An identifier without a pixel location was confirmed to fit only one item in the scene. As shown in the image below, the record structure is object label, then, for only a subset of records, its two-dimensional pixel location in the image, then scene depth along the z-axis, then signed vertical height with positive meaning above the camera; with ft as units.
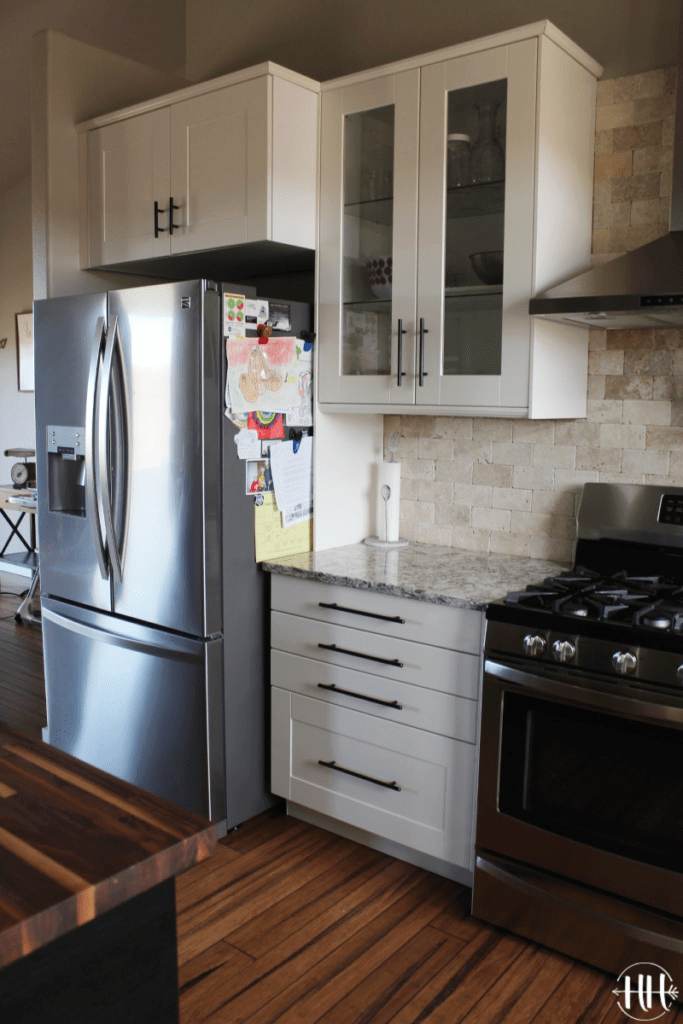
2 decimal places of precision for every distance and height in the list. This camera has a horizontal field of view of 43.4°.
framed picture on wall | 21.01 +1.61
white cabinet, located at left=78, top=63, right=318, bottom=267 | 8.76 +2.74
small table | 17.76 -3.45
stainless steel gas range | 6.46 -2.77
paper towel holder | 10.03 -1.44
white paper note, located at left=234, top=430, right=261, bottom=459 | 8.76 -0.27
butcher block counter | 3.22 -1.81
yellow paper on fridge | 9.09 -1.25
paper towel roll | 10.05 -0.93
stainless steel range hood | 6.86 +1.12
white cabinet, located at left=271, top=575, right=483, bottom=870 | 7.79 -2.88
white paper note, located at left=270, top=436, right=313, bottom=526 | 9.21 -0.66
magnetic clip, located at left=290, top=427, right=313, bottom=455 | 9.36 -0.21
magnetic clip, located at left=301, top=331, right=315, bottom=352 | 9.37 +0.87
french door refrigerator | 8.55 -1.38
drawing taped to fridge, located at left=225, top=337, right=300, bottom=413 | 8.63 +0.45
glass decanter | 7.99 +2.49
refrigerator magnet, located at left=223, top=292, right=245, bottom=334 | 8.50 +1.08
